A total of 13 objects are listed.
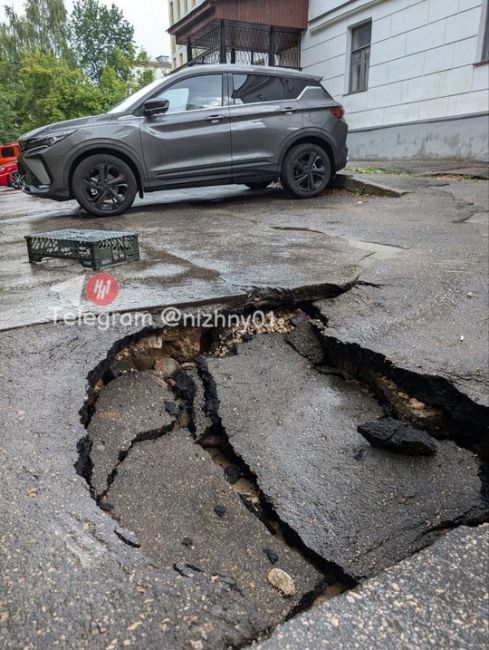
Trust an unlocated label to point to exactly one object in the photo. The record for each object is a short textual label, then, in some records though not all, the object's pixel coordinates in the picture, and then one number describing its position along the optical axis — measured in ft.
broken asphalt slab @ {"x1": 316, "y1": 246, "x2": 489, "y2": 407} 8.85
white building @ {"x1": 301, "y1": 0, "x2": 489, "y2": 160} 36.58
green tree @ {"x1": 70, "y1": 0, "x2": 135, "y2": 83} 195.83
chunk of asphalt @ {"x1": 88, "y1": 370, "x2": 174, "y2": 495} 7.28
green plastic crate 13.14
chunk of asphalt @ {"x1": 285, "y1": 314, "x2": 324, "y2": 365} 10.23
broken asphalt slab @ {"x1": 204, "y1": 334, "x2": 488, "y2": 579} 6.21
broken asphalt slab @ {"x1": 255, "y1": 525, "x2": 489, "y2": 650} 4.00
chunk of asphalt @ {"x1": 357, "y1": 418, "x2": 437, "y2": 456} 7.42
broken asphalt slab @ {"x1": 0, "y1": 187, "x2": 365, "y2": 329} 10.84
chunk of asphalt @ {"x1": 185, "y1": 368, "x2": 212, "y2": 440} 8.29
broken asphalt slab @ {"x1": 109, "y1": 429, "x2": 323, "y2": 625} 5.62
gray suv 21.53
